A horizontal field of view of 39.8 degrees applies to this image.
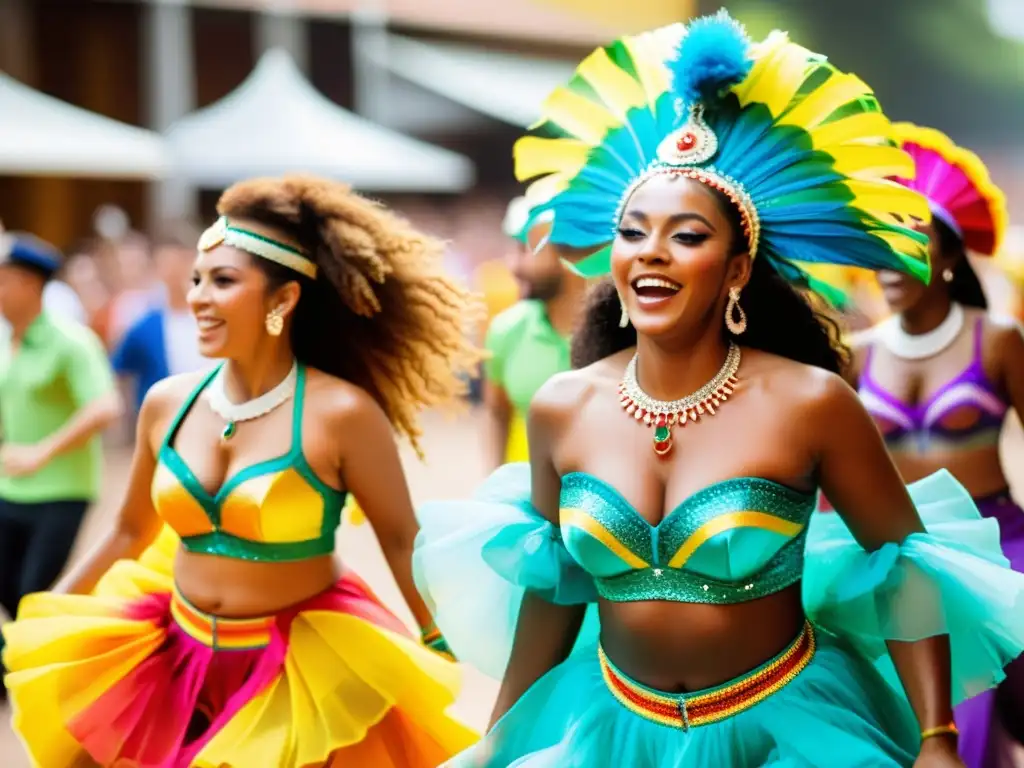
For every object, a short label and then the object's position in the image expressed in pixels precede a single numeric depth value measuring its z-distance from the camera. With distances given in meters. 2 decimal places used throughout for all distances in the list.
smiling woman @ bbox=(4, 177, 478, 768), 3.73
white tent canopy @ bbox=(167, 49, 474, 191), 17.92
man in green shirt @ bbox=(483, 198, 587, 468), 6.12
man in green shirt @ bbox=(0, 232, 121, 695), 6.60
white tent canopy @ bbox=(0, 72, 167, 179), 14.99
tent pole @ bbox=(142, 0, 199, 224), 21.78
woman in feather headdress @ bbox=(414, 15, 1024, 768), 2.82
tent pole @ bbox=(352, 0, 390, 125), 24.52
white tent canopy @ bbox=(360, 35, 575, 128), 24.58
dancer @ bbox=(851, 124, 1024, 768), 4.71
